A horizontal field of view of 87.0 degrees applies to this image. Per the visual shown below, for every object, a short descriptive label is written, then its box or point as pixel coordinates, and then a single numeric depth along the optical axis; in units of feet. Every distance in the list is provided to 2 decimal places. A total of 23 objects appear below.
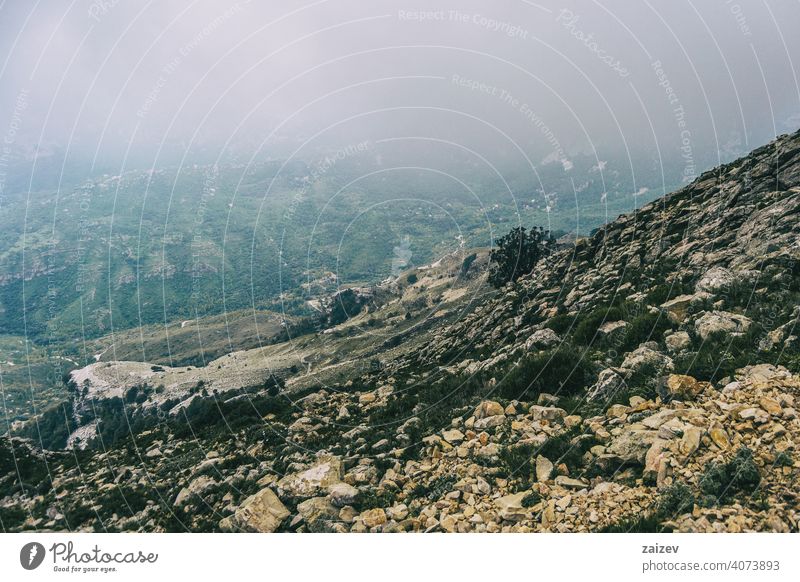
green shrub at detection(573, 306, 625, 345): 72.86
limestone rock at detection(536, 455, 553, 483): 40.81
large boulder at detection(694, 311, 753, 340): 52.06
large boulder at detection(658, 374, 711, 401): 43.68
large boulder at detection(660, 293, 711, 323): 63.46
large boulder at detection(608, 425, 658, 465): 37.55
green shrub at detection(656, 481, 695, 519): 32.48
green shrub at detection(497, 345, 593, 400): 58.59
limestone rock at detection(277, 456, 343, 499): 51.99
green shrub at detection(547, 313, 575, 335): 85.80
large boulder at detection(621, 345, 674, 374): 50.67
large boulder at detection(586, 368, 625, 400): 50.88
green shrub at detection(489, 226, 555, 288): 250.57
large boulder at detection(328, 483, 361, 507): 47.19
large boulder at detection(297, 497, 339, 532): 45.06
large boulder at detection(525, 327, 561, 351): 77.41
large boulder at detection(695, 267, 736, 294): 66.64
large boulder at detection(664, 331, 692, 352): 54.49
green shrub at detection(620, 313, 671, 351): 61.31
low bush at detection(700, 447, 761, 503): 32.01
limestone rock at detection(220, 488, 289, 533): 48.91
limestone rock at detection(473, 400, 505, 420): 56.70
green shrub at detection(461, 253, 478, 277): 423.84
